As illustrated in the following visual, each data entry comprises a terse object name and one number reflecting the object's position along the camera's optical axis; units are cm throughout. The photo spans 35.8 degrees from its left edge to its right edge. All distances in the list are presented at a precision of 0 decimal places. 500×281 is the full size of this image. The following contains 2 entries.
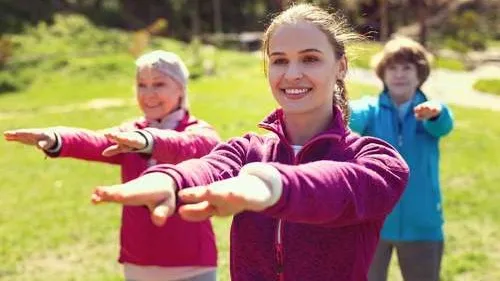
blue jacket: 398
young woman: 197
